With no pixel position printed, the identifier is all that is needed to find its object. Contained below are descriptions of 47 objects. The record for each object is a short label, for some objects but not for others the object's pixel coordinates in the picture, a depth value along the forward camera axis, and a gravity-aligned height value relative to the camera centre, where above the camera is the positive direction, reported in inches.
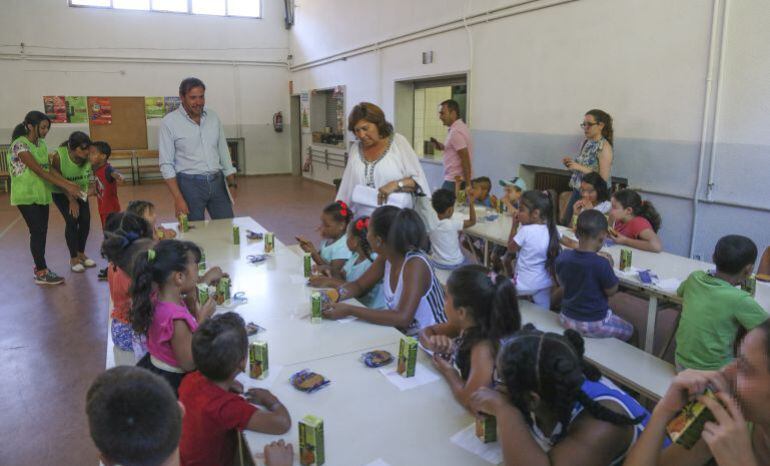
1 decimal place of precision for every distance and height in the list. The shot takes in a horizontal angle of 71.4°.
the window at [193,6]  470.6 +115.9
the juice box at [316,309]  93.6 -29.9
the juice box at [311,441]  54.3 -30.9
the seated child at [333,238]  132.5 -26.2
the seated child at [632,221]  150.6 -24.7
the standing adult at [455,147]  234.4 -5.0
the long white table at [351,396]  57.5 -32.6
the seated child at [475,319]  69.4 -24.4
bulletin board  482.3 +8.0
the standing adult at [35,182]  194.5 -17.3
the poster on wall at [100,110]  475.2 +21.7
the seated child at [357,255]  125.1 -28.0
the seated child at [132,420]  43.6 -23.2
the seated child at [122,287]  90.5 -27.3
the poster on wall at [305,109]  499.3 +24.1
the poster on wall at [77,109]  469.1 +22.3
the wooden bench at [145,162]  489.1 -24.9
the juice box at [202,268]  123.6 -30.6
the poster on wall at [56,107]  462.1 +23.6
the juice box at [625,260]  130.3 -29.7
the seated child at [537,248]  136.4 -28.3
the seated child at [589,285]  114.0 -31.6
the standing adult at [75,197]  209.8 -23.9
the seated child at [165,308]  79.0 -25.5
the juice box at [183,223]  168.2 -27.4
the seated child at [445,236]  162.1 -30.0
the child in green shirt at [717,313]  86.0 -28.4
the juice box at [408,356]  72.3 -29.5
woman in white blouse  130.9 -7.0
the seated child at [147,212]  137.9 -19.9
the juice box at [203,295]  97.1 -28.6
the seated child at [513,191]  206.9 -21.2
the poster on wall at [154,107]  491.5 +25.4
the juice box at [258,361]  73.0 -30.4
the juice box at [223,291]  103.1 -29.6
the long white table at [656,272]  114.8 -32.3
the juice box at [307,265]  120.9 -28.9
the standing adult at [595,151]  195.8 -5.4
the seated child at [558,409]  51.0 -26.8
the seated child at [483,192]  225.8 -23.7
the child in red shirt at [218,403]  61.4 -31.1
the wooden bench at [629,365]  91.7 -41.6
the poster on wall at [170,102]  497.7 +30.2
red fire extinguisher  542.3 +14.1
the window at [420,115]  349.4 +13.4
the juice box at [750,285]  108.7 -30.1
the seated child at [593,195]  180.2 -19.7
